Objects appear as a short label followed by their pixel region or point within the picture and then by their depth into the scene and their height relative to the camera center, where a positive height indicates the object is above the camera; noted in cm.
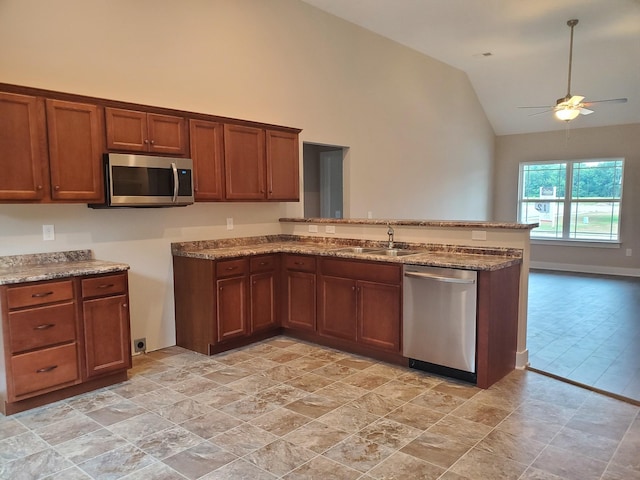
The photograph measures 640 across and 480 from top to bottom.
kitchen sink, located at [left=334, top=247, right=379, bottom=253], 427 -41
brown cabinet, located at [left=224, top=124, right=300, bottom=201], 430 +41
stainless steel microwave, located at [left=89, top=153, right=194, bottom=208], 341 +20
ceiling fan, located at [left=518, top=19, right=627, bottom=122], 587 +127
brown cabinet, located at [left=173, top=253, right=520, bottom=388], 342 -86
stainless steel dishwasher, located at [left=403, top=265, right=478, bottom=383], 329 -85
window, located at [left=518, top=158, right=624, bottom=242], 838 +12
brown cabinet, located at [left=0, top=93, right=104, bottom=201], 295 +39
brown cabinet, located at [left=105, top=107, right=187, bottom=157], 346 +58
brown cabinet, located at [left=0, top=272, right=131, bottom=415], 285 -88
